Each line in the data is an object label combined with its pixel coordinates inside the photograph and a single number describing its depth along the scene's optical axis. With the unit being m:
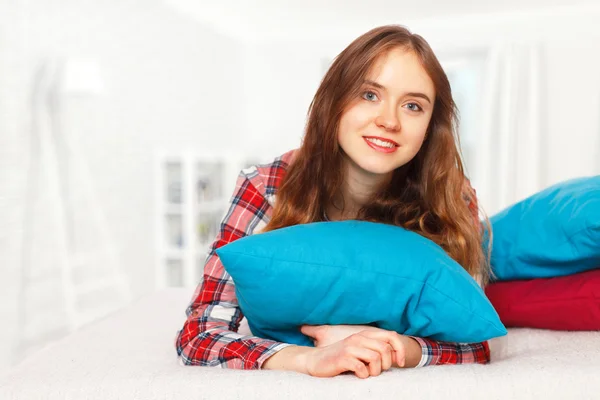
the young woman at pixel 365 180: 1.16
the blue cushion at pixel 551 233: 1.18
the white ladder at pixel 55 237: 3.40
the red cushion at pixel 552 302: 1.19
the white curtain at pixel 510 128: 4.95
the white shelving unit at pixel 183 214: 4.23
